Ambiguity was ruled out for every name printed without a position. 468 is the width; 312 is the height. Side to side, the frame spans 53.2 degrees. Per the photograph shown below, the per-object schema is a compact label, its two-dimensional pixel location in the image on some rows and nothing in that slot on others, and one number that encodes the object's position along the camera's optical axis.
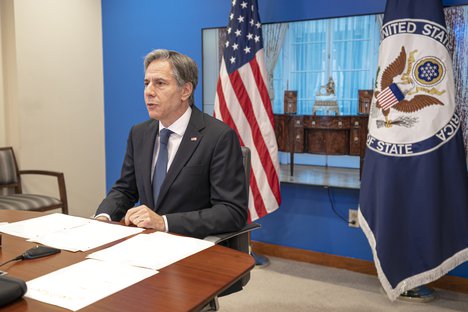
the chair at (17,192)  3.40
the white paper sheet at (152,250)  1.24
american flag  3.26
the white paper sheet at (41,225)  1.52
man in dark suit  1.82
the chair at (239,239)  1.68
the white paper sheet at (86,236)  1.38
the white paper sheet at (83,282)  1.00
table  0.98
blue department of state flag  2.61
